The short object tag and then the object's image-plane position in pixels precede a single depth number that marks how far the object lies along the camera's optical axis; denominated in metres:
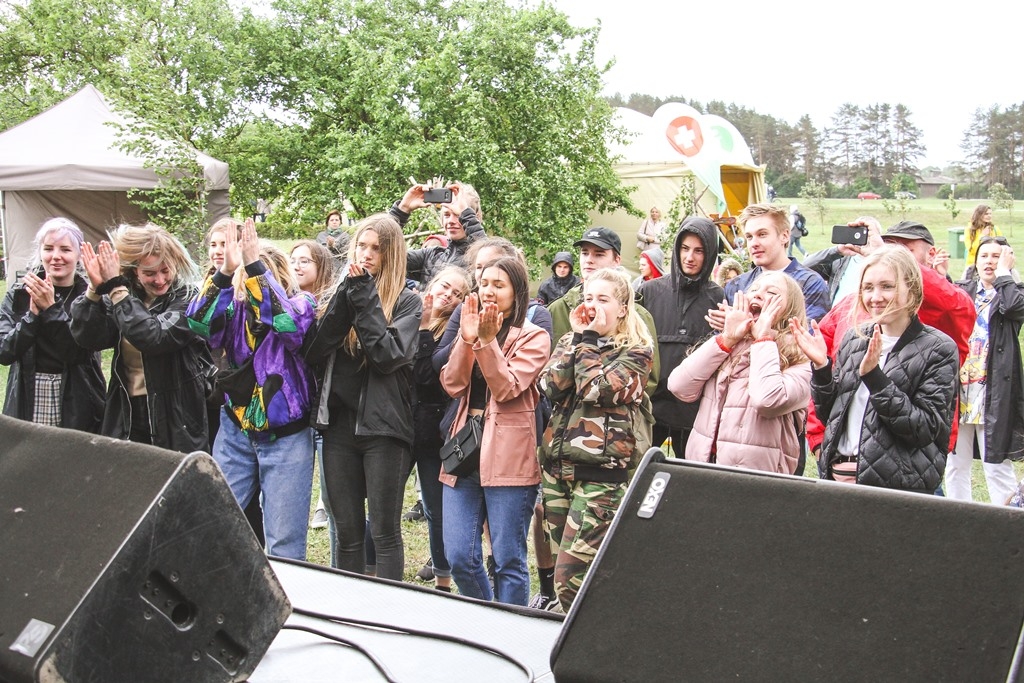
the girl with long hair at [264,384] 3.54
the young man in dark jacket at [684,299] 4.19
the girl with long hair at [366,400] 3.49
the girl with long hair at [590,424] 3.24
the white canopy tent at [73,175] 10.72
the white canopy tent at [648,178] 14.37
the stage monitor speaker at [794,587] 1.43
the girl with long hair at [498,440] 3.40
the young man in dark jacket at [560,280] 7.65
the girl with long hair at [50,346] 3.85
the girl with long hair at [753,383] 3.28
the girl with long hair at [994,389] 4.91
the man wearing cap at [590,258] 4.42
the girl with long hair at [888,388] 3.16
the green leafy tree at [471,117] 10.76
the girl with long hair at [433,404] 3.78
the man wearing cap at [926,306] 3.80
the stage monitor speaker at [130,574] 1.73
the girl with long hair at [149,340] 3.67
